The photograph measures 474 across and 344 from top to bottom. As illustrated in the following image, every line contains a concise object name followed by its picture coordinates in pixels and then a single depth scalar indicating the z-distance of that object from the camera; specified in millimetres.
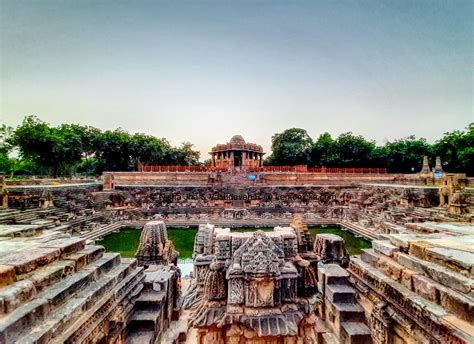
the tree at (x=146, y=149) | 35531
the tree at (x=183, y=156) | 42031
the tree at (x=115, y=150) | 33375
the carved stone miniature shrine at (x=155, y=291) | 3287
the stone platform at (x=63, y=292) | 1989
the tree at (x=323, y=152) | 37331
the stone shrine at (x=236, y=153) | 34188
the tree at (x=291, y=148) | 40531
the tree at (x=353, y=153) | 36625
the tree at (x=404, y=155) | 35594
